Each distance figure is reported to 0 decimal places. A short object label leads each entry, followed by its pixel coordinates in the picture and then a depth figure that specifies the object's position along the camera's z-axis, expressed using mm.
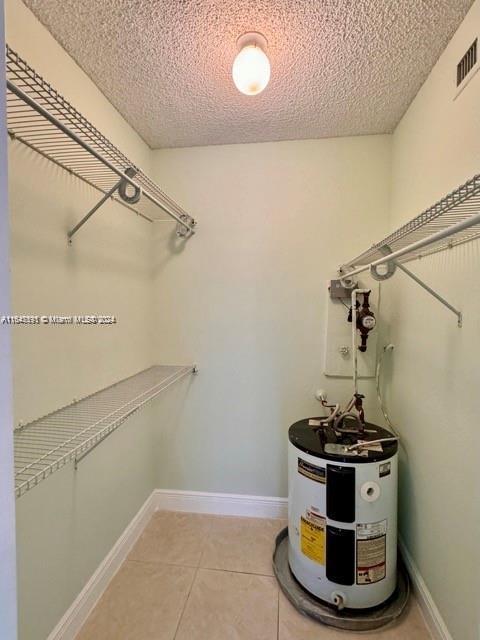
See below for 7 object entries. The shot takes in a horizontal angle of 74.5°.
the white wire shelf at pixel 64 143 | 840
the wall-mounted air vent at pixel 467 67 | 1080
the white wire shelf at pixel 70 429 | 853
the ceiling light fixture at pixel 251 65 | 1170
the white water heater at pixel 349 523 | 1394
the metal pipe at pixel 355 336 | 1769
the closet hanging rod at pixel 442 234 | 697
